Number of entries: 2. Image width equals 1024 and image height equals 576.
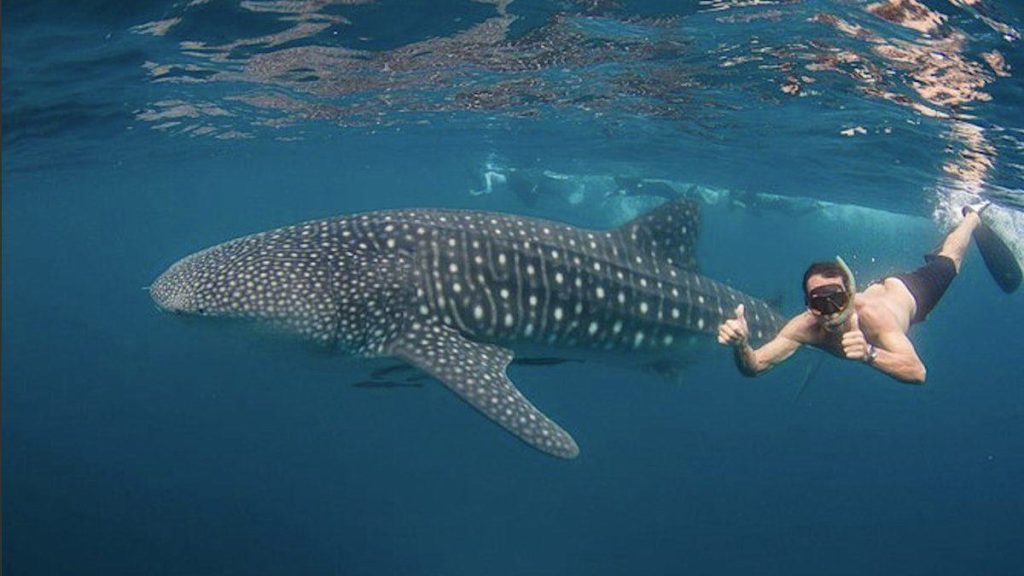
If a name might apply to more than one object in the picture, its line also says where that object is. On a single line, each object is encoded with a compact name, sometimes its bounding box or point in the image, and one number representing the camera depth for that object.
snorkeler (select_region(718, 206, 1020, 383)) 5.63
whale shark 7.47
